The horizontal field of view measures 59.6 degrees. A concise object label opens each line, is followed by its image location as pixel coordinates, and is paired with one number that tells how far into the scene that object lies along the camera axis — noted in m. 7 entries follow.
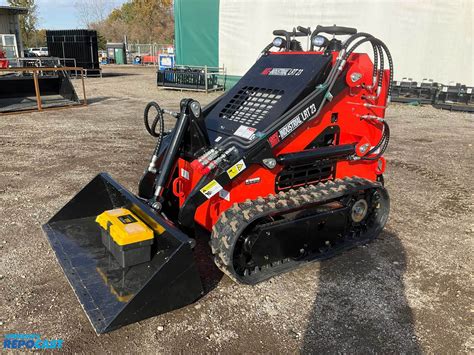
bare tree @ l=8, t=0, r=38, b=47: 47.28
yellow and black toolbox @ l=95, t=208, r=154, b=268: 3.36
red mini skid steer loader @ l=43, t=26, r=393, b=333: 3.35
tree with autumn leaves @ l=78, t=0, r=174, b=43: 68.89
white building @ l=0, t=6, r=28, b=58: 26.95
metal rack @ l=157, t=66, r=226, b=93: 18.88
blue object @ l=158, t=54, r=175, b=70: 24.19
